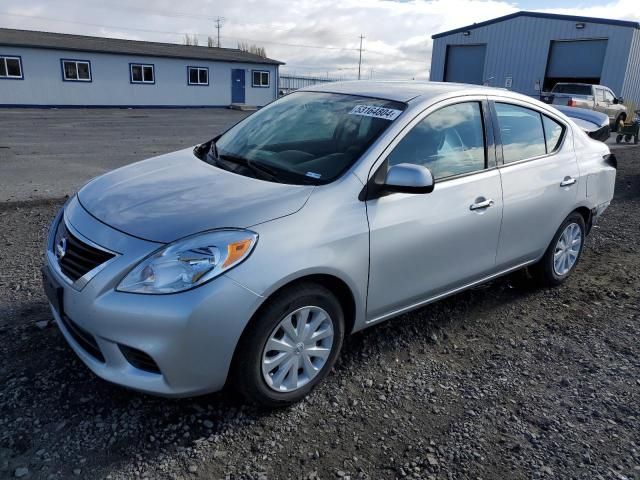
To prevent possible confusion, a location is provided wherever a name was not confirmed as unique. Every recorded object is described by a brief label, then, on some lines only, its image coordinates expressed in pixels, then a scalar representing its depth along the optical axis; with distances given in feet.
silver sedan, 7.77
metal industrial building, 87.71
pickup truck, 62.95
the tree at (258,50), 163.12
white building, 84.07
